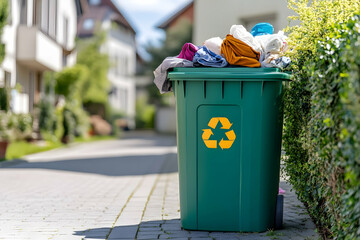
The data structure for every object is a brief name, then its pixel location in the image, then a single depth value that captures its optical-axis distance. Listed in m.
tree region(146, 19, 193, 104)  34.19
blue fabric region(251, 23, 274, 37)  5.34
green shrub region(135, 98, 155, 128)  38.00
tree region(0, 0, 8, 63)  12.42
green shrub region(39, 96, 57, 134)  18.22
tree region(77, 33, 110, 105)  29.19
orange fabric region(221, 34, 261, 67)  4.64
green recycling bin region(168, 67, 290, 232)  4.57
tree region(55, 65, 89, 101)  23.22
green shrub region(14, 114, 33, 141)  15.87
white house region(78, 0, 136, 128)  42.12
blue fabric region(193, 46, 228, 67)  4.65
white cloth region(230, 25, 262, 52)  4.77
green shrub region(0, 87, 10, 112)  14.78
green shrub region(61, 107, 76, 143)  19.80
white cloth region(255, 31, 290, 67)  4.70
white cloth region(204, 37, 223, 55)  4.93
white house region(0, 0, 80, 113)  17.58
